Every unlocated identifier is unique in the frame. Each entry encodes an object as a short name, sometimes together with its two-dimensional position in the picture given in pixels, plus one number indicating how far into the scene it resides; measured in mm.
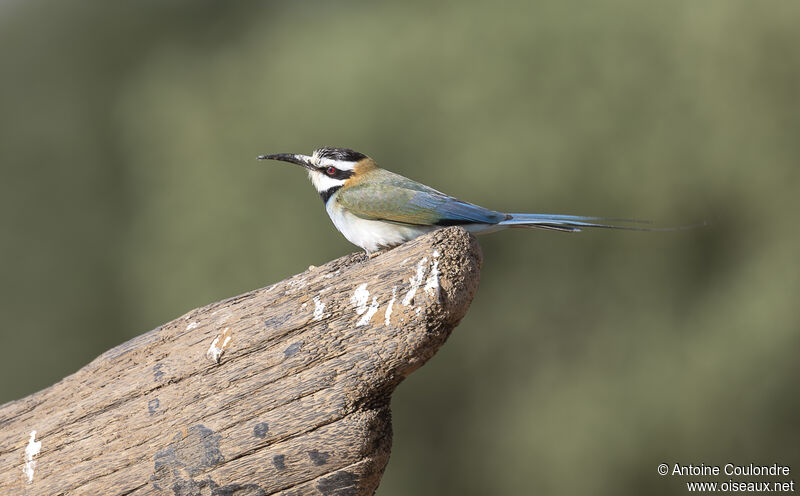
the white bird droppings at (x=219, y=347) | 6180
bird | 7328
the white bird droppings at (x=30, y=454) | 6711
